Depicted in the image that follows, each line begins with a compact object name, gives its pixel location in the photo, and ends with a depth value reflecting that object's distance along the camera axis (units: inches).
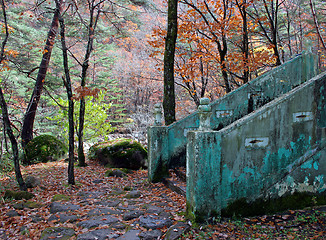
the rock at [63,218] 162.4
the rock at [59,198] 208.1
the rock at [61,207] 181.7
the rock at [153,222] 149.2
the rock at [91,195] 221.9
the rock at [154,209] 173.6
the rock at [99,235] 134.3
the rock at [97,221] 151.9
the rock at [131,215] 163.9
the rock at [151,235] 135.1
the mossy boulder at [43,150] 416.8
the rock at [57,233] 137.5
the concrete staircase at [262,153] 148.6
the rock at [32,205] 190.7
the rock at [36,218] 163.9
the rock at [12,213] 171.5
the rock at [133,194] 218.0
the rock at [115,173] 306.7
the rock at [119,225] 149.2
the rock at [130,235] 134.0
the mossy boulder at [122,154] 346.6
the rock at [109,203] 195.3
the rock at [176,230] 132.3
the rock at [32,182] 245.1
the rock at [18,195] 210.8
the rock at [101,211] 173.1
